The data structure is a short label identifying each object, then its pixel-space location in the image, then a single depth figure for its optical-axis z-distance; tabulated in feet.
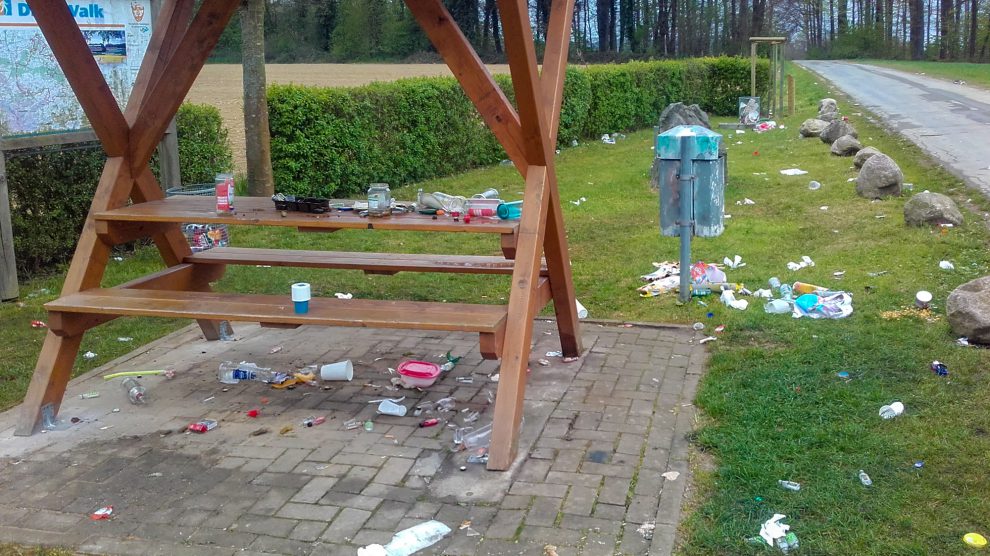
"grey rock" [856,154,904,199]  35.24
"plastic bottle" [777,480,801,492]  12.44
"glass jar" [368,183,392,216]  15.93
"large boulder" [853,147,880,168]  42.29
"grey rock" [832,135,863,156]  49.44
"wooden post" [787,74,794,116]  86.86
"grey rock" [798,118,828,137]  62.31
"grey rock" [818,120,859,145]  54.60
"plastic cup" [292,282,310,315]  14.93
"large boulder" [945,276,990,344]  17.87
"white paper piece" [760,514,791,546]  11.15
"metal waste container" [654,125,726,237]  21.85
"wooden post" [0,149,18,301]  24.11
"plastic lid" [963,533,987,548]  10.92
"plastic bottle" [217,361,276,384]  17.70
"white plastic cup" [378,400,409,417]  15.83
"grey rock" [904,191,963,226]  29.04
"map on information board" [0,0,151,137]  24.61
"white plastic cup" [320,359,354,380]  17.53
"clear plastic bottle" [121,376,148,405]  16.53
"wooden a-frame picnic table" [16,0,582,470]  14.33
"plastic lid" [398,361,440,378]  17.04
